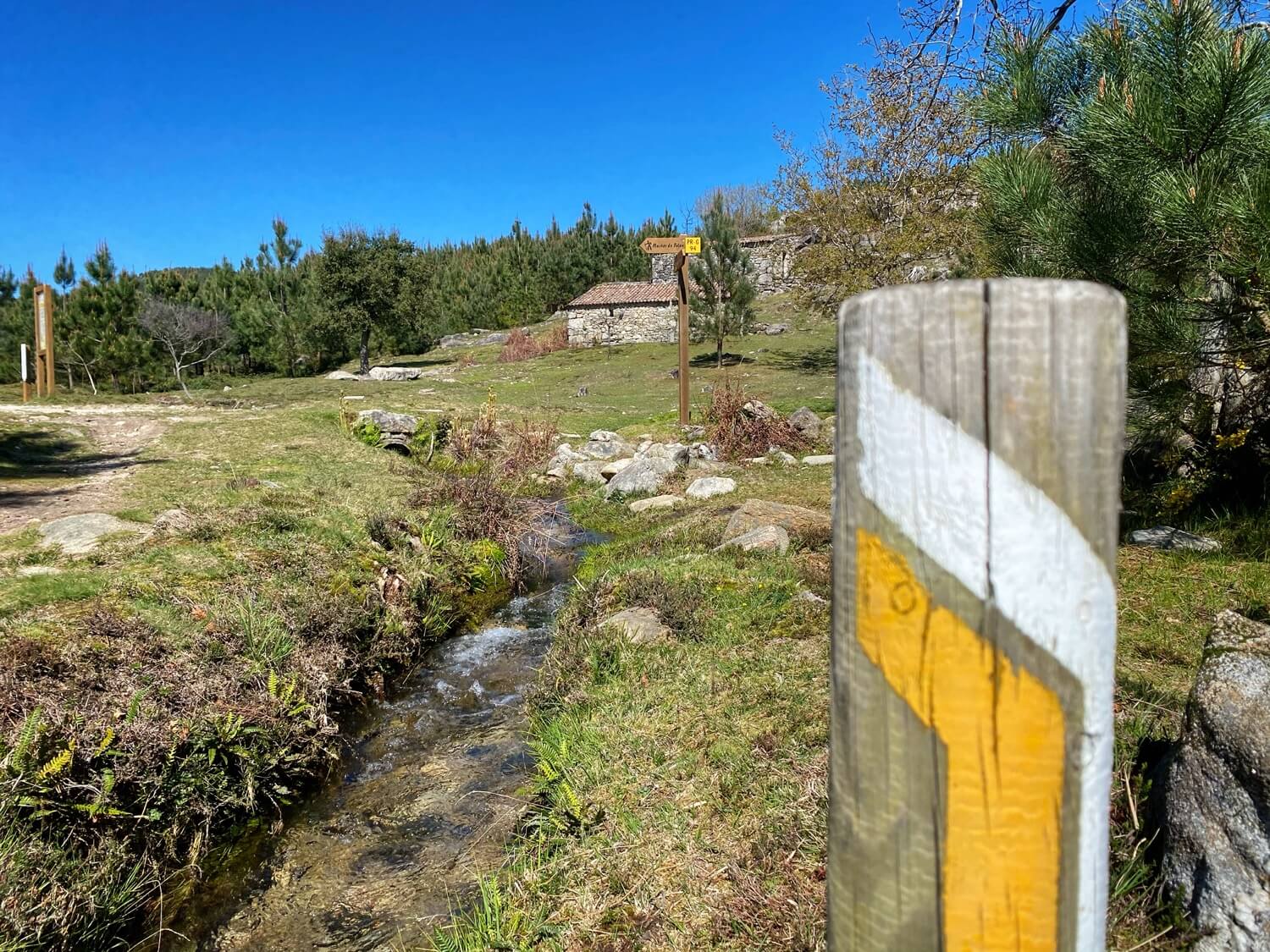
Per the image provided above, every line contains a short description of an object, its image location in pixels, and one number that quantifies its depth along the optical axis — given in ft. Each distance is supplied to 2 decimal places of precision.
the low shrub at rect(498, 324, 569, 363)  105.19
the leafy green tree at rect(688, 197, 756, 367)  81.00
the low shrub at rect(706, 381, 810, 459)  36.68
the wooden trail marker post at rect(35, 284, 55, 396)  43.14
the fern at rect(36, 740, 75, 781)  9.91
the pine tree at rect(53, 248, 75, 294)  84.99
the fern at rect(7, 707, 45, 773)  9.76
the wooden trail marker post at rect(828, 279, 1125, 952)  2.45
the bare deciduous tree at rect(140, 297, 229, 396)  82.07
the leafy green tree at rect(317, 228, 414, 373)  92.38
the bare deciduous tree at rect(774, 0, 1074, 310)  46.98
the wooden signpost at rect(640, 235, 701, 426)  41.27
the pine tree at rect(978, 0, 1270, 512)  11.94
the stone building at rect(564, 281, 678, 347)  106.11
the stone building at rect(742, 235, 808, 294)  110.11
